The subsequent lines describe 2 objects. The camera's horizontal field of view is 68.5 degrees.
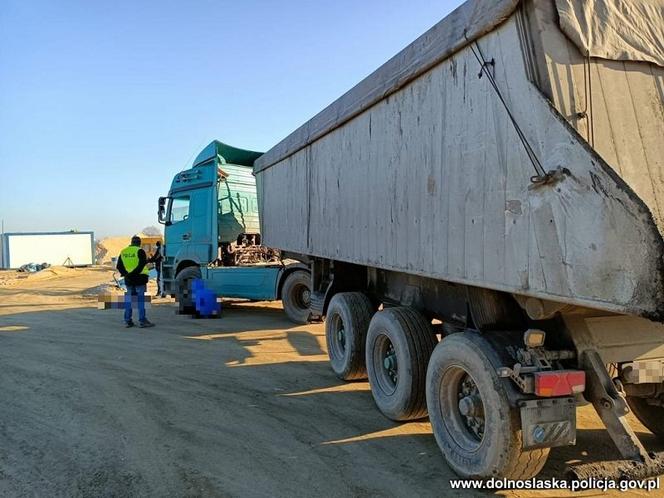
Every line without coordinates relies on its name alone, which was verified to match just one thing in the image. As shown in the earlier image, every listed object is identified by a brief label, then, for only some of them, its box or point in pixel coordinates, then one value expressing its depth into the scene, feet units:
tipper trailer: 7.88
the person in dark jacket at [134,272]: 34.45
